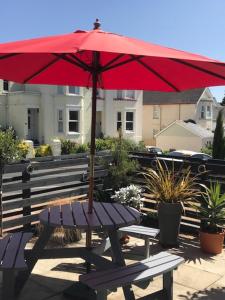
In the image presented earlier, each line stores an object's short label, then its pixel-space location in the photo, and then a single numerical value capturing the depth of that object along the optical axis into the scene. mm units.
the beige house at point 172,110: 28250
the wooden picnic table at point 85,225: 2617
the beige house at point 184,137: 23811
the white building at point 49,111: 18989
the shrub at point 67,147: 18277
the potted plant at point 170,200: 4078
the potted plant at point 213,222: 3921
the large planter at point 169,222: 4070
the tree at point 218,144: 15665
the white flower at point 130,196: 4381
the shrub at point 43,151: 17279
